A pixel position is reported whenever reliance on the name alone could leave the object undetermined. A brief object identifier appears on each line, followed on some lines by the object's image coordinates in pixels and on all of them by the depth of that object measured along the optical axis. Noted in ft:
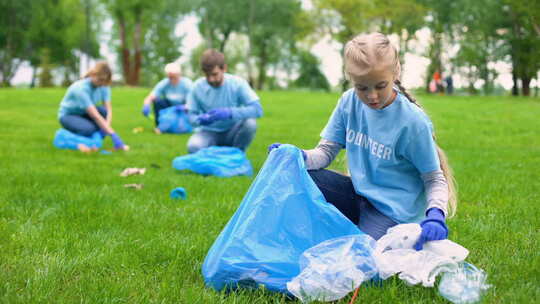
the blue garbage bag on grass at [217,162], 17.26
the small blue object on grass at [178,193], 13.60
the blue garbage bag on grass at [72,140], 23.21
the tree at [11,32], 117.19
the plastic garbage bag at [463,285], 6.64
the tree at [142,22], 110.93
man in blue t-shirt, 17.62
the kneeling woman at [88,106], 22.50
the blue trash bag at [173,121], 31.50
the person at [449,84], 98.22
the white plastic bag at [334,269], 6.93
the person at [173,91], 30.86
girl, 7.63
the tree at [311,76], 168.96
